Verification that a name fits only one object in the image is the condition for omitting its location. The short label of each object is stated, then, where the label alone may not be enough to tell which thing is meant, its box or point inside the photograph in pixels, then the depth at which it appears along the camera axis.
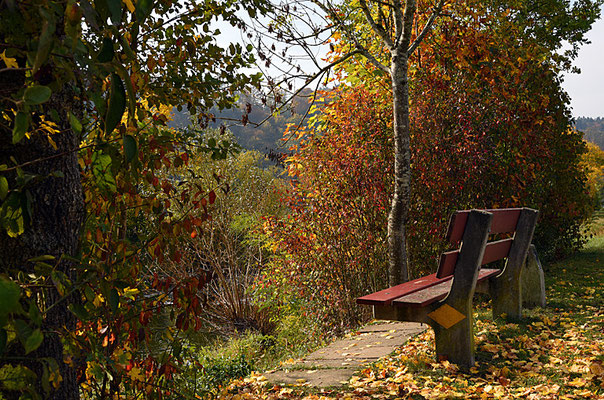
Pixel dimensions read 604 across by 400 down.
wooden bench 3.61
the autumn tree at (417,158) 7.09
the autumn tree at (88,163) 0.98
